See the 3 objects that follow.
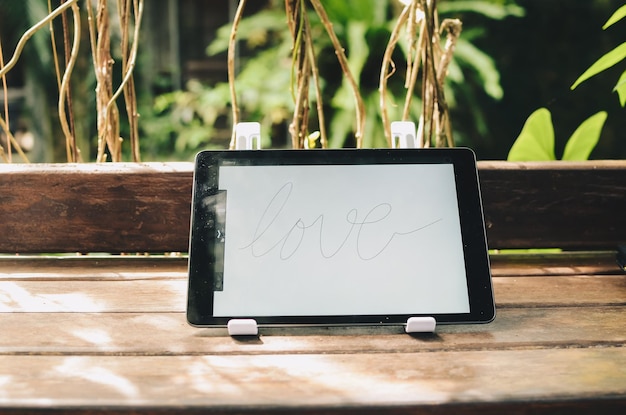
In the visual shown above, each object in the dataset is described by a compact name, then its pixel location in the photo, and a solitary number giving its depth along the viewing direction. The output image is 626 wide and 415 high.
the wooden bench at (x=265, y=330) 0.50
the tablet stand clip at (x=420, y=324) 0.66
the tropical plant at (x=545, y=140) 1.16
